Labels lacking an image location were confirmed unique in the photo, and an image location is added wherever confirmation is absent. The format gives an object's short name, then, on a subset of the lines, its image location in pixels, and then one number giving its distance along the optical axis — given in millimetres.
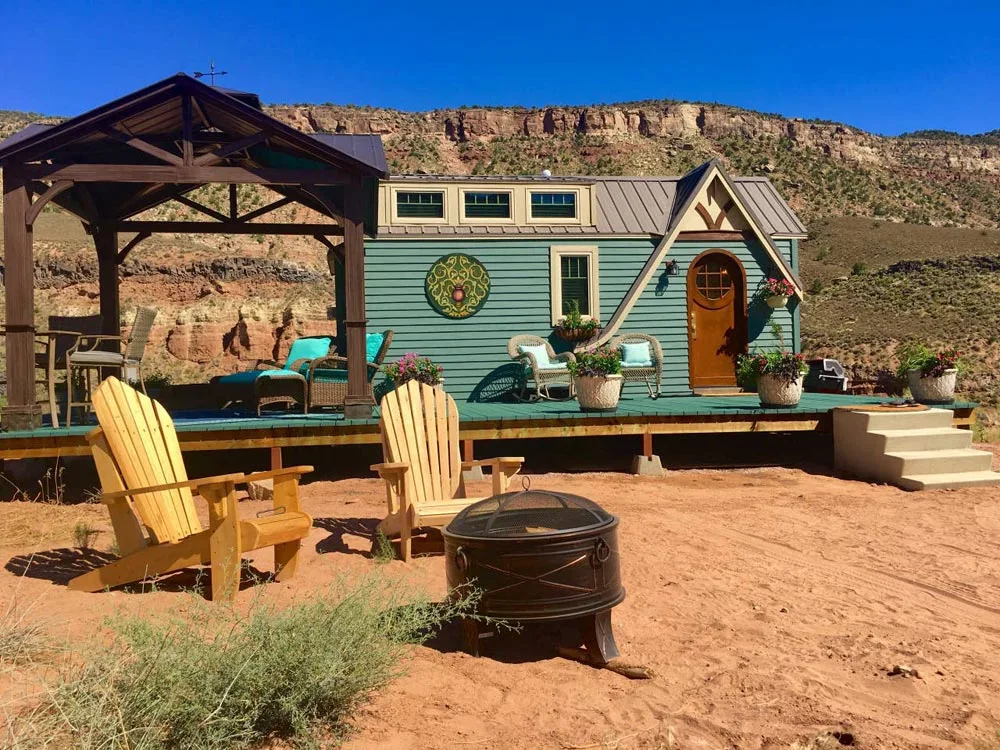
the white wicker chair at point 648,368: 10647
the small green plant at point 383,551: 5371
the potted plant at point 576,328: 11281
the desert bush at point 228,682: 2643
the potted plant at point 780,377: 9180
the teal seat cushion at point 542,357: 10992
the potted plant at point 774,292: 11641
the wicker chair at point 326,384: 9117
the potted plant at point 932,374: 9922
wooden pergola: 7684
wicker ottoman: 8977
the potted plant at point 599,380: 8797
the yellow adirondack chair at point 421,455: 5375
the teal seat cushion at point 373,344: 10383
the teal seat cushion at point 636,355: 11180
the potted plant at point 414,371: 9367
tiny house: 11273
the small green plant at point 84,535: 5839
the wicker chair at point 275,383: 9085
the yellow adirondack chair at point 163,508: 4434
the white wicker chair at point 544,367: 10836
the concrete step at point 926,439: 8594
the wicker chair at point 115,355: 7863
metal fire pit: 3641
